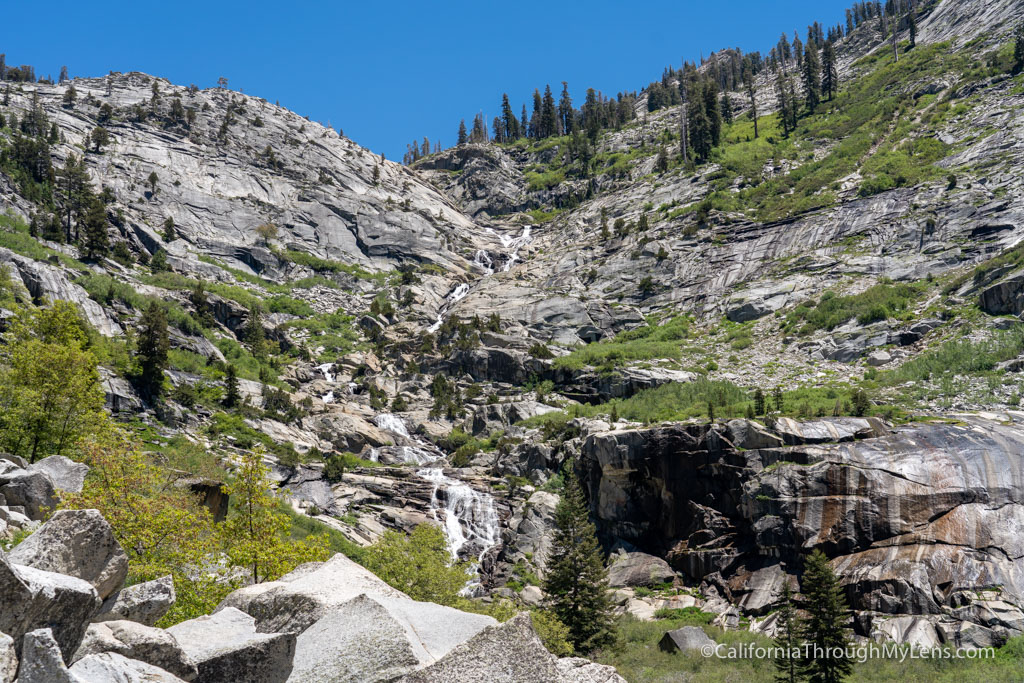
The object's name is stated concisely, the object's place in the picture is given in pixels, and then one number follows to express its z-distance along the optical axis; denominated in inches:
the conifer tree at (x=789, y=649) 986.1
